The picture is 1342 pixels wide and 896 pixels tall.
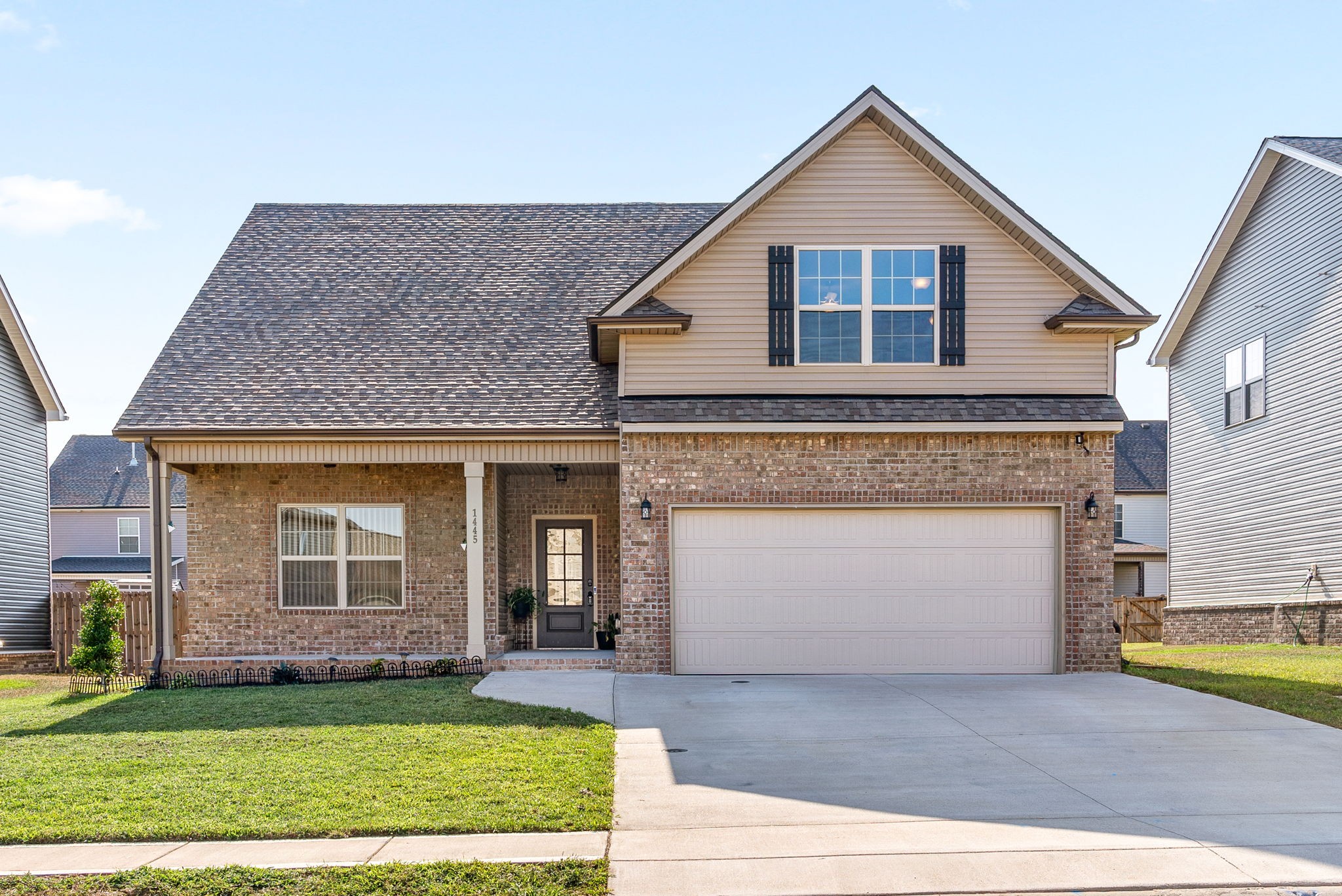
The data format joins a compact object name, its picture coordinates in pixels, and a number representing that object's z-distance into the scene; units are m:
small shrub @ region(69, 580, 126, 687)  13.16
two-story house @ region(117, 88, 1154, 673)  13.05
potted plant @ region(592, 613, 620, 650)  15.58
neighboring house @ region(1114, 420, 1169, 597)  32.12
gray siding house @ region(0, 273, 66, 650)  19.22
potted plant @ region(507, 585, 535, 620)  15.59
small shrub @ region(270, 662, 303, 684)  13.34
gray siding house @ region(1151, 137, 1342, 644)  18.09
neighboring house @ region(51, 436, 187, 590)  33.97
